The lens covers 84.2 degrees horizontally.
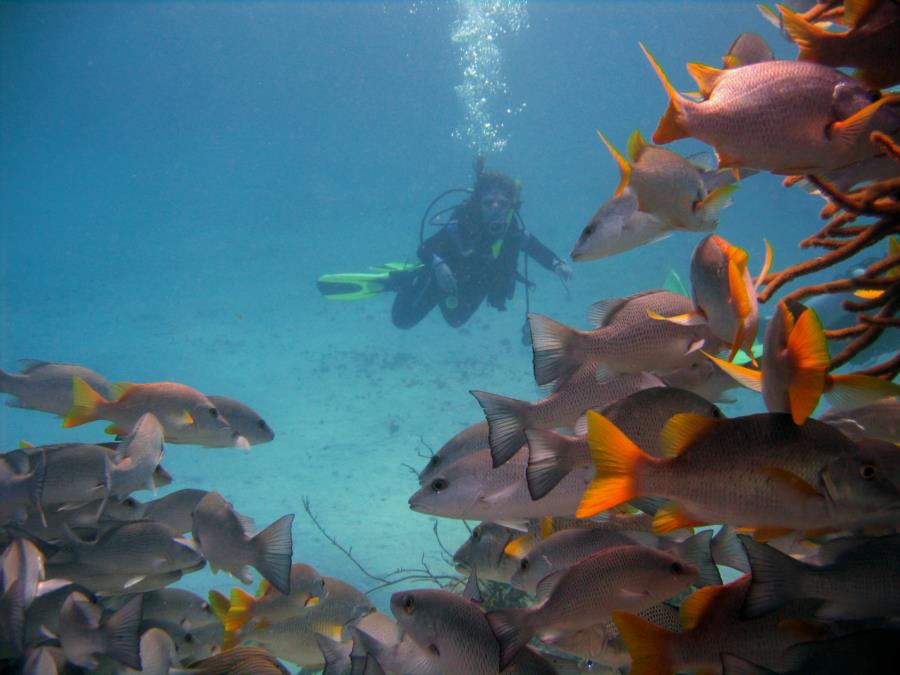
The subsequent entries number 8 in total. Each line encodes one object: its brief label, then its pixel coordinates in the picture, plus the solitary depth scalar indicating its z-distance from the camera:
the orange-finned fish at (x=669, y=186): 1.70
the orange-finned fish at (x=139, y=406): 2.82
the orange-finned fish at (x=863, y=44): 1.55
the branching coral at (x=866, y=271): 1.86
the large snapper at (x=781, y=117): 1.37
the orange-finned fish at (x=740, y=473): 1.18
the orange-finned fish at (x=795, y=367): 1.14
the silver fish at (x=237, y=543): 2.30
